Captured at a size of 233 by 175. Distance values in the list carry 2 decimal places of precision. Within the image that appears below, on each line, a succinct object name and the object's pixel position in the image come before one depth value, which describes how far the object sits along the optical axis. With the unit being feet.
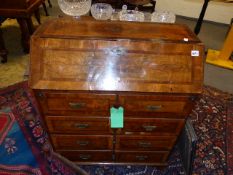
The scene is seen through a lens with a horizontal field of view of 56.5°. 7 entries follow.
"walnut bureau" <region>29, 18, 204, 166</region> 3.63
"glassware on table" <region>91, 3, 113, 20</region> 5.07
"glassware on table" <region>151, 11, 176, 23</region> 5.04
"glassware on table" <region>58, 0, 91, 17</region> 5.01
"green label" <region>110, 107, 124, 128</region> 3.92
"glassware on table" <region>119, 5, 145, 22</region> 4.96
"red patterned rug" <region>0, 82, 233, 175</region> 5.34
